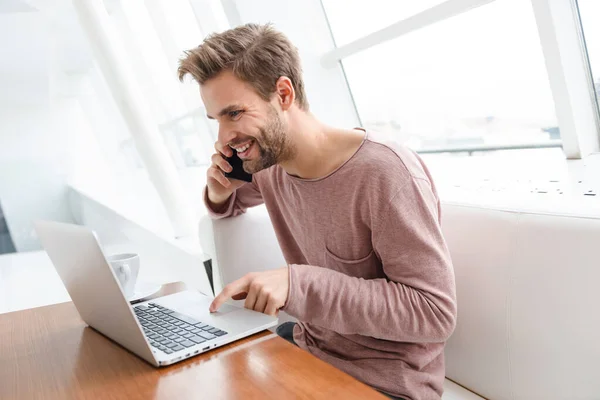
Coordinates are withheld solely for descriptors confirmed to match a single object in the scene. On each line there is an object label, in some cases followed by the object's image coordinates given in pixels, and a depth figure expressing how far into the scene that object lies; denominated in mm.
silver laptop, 751
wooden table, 655
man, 910
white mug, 1009
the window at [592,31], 1568
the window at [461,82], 1880
